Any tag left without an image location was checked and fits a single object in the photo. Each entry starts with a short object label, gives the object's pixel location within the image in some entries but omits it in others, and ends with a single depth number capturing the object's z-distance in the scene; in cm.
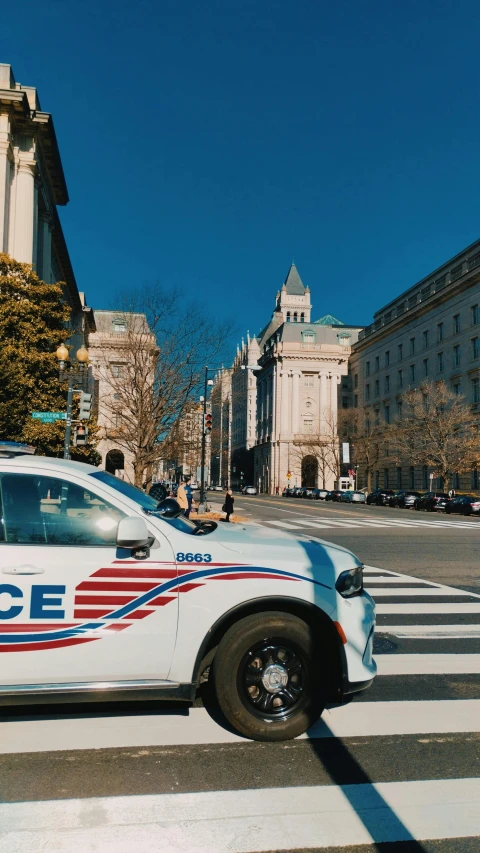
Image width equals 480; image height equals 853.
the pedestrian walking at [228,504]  2770
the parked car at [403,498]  5528
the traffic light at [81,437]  1922
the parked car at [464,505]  4259
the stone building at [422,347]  6059
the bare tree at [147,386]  2730
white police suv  408
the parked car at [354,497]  6994
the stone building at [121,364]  2742
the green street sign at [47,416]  1680
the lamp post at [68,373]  1825
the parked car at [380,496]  6029
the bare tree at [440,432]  5538
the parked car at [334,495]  7698
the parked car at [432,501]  4894
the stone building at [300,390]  11094
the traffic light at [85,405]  1808
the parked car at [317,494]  8122
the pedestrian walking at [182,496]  2141
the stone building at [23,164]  2761
